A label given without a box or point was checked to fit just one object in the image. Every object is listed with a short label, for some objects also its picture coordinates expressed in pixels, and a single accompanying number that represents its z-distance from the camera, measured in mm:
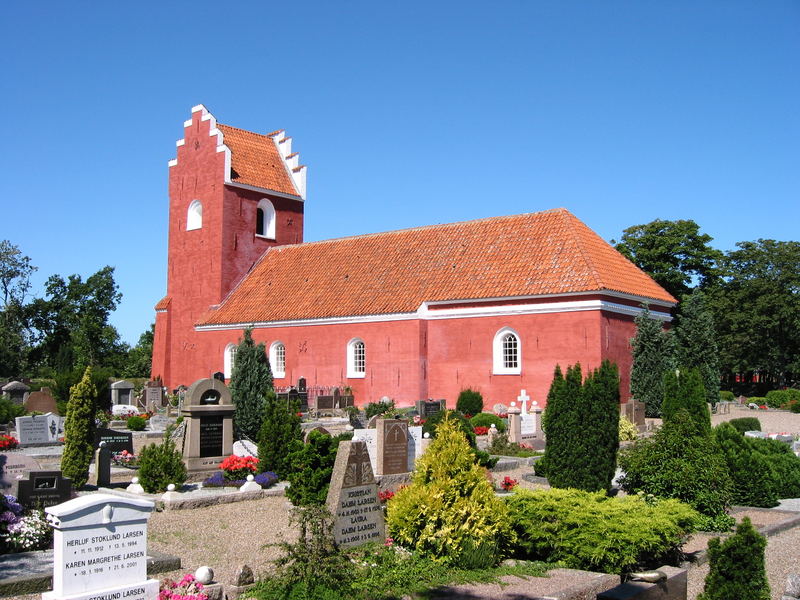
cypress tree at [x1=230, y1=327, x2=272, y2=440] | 18688
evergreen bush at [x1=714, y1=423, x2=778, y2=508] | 12086
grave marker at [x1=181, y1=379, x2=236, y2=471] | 14094
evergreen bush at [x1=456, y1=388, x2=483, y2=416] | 24406
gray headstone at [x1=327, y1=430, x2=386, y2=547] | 8656
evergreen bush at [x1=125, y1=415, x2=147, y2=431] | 22984
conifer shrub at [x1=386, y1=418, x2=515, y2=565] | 8109
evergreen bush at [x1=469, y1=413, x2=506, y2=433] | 20477
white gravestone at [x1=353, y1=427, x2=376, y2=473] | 13450
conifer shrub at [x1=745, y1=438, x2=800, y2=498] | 12786
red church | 25219
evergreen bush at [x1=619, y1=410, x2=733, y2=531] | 10539
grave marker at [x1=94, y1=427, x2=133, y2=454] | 15664
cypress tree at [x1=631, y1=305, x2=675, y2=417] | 24938
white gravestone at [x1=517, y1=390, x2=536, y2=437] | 19959
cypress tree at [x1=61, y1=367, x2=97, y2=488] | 12711
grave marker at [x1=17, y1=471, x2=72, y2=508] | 9547
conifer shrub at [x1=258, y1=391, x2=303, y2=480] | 13631
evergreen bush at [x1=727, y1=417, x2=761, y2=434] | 20266
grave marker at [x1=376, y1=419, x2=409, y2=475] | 12961
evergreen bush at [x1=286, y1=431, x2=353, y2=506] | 11211
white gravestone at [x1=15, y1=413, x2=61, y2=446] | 18516
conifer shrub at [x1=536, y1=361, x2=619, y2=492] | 11406
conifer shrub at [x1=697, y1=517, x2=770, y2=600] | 6320
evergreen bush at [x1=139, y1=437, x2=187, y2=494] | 12016
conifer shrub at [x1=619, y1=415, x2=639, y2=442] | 19266
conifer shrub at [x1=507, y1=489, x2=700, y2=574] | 7797
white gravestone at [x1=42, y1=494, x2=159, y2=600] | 5836
